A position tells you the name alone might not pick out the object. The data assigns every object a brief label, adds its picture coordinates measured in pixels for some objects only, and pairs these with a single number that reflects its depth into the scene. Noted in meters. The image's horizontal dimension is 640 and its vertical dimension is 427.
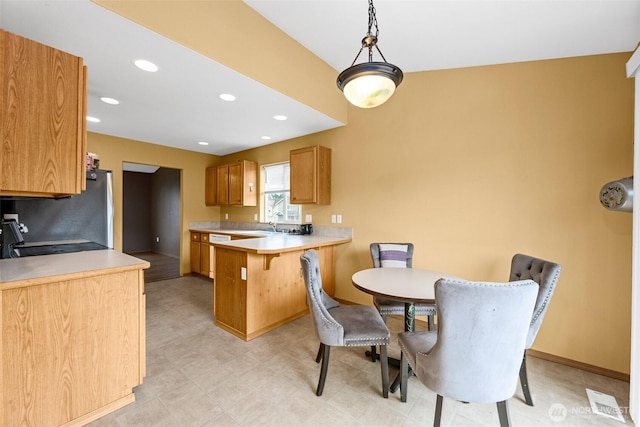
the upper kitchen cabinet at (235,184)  4.68
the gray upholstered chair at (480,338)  1.17
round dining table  1.63
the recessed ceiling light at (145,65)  2.00
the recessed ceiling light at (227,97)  2.57
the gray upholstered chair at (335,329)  1.74
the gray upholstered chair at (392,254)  2.76
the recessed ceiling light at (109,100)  2.68
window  4.44
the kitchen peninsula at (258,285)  2.57
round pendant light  1.44
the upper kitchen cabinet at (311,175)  3.57
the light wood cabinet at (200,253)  4.71
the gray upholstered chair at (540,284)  1.67
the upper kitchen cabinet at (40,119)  1.34
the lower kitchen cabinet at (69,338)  1.33
